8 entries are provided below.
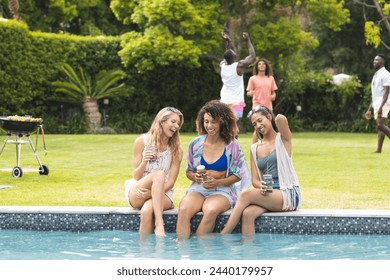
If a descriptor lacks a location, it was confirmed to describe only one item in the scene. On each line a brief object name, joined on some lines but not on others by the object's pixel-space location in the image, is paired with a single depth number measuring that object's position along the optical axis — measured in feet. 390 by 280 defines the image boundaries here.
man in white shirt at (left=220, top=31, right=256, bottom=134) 49.75
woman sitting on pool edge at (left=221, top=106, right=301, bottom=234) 23.43
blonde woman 23.67
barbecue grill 34.83
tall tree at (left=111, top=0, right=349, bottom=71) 77.92
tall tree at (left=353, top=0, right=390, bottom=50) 83.46
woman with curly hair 24.32
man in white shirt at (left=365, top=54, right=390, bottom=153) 48.37
